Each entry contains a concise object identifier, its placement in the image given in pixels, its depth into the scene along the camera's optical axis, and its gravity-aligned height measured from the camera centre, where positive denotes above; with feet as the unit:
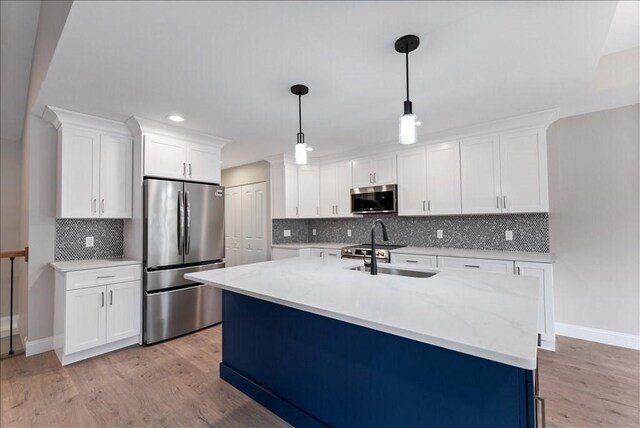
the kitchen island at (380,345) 3.59 -2.07
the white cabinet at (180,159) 10.61 +2.46
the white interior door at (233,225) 18.24 -0.22
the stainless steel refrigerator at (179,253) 10.30 -1.18
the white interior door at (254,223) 16.63 -0.10
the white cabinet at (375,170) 13.71 +2.42
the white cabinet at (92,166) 9.44 +1.95
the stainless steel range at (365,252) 12.53 -1.42
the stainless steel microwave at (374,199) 13.44 +0.99
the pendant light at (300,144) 7.41 +1.94
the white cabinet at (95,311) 8.73 -2.82
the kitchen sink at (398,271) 7.21 -1.32
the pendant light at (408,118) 5.67 +1.98
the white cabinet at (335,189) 15.29 +1.69
